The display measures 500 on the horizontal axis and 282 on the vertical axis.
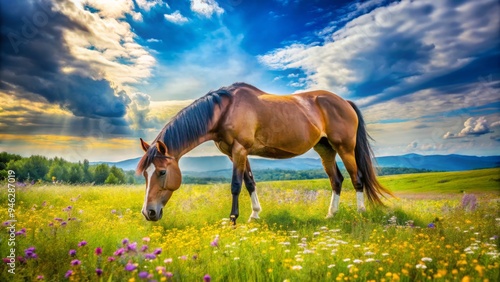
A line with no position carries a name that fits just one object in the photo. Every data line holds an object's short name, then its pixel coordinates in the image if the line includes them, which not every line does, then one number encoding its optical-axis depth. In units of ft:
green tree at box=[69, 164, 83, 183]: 82.49
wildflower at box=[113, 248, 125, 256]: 9.71
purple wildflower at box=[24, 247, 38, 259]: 11.03
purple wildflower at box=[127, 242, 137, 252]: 9.91
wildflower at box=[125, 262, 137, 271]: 8.52
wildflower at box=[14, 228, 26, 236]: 13.21
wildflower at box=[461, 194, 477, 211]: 25.02
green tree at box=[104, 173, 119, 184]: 95.80
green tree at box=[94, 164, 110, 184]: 94.02
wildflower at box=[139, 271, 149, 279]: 8.17
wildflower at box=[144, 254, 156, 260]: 9.85
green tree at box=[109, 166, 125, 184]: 99.98
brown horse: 18.86
